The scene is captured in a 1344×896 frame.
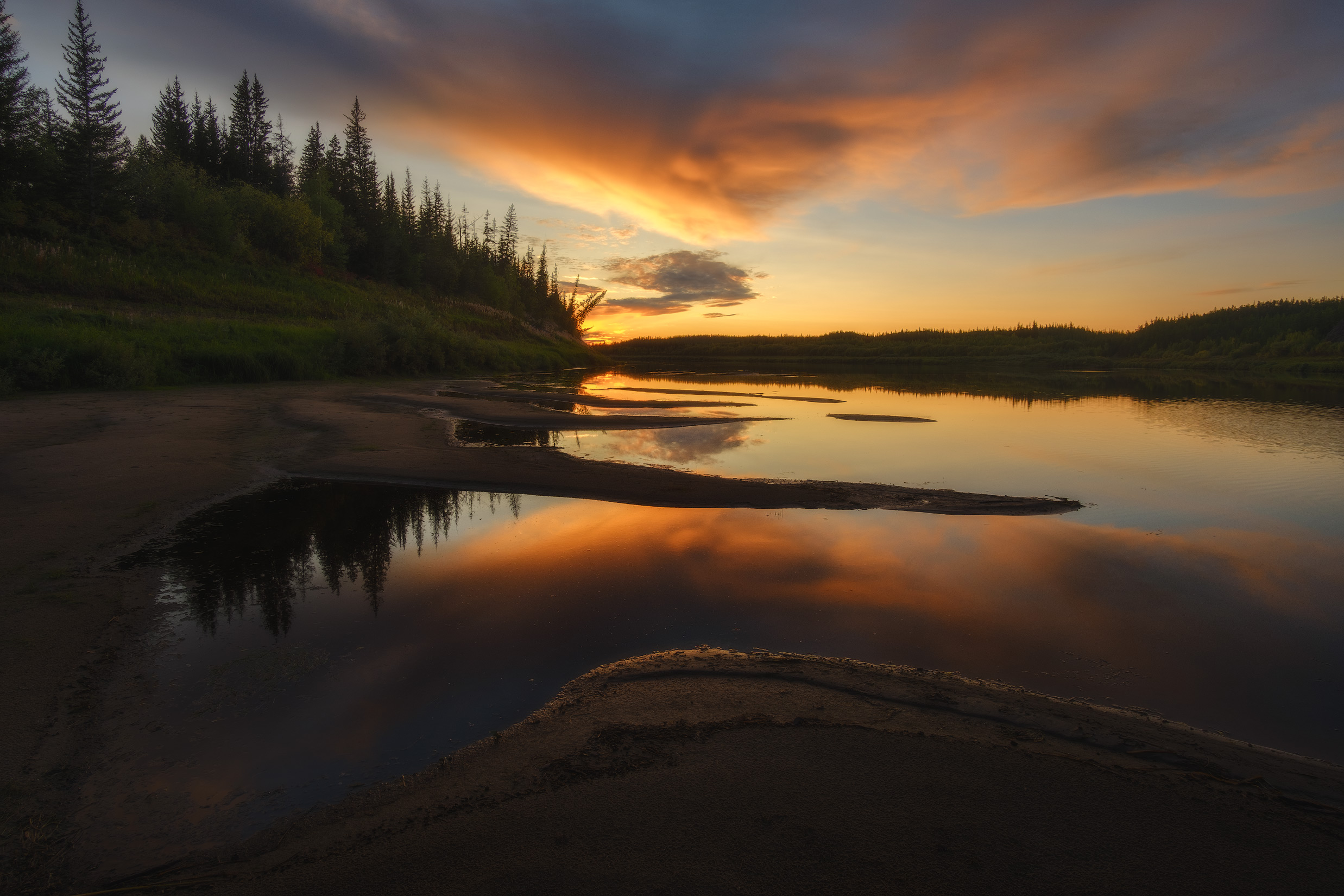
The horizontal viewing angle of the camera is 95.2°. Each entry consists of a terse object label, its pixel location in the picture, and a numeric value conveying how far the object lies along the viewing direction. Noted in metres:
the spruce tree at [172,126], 78.38
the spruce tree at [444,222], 115.81
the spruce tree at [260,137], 82.00
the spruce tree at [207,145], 77.31
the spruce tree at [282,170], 82.44
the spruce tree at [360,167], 87.31
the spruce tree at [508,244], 134.00
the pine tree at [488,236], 131.25
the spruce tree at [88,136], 44.12
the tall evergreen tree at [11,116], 39.06
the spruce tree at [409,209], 102.44
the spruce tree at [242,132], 79.38
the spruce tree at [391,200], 98.52
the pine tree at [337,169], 86.50
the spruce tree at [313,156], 92.81
